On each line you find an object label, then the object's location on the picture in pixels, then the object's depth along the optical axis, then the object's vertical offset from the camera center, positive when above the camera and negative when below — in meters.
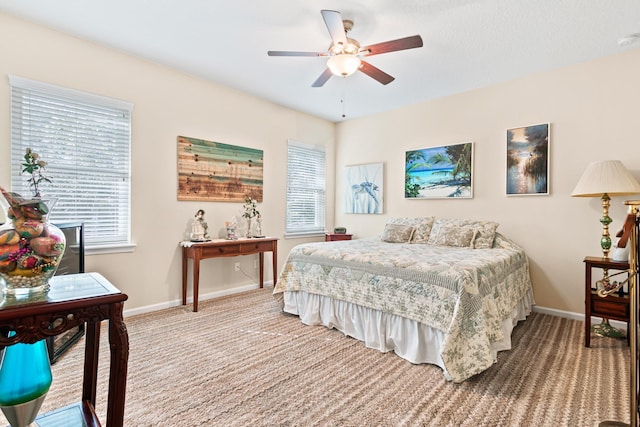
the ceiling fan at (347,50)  2.34 +1.29
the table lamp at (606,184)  2.84 +0.27
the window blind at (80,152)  2.83 +0.56
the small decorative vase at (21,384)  1.16 -0.63
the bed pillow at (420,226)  4.17 -0.16
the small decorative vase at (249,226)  4.48 -0.19
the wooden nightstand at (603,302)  2.70 -0.74
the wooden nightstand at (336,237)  5.35 -0.39
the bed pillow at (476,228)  3.66 -0.17
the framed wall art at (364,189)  5.18 +0.40
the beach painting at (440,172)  4.24 +0.57
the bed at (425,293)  2.23 -0.67
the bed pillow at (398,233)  4.19 -0.26
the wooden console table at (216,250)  3.64 -0.45
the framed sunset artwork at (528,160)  3.64 +0.62
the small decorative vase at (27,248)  1.06 -0.12
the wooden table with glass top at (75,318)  1.00 -0.35
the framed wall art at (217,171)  3.89 +0.53
